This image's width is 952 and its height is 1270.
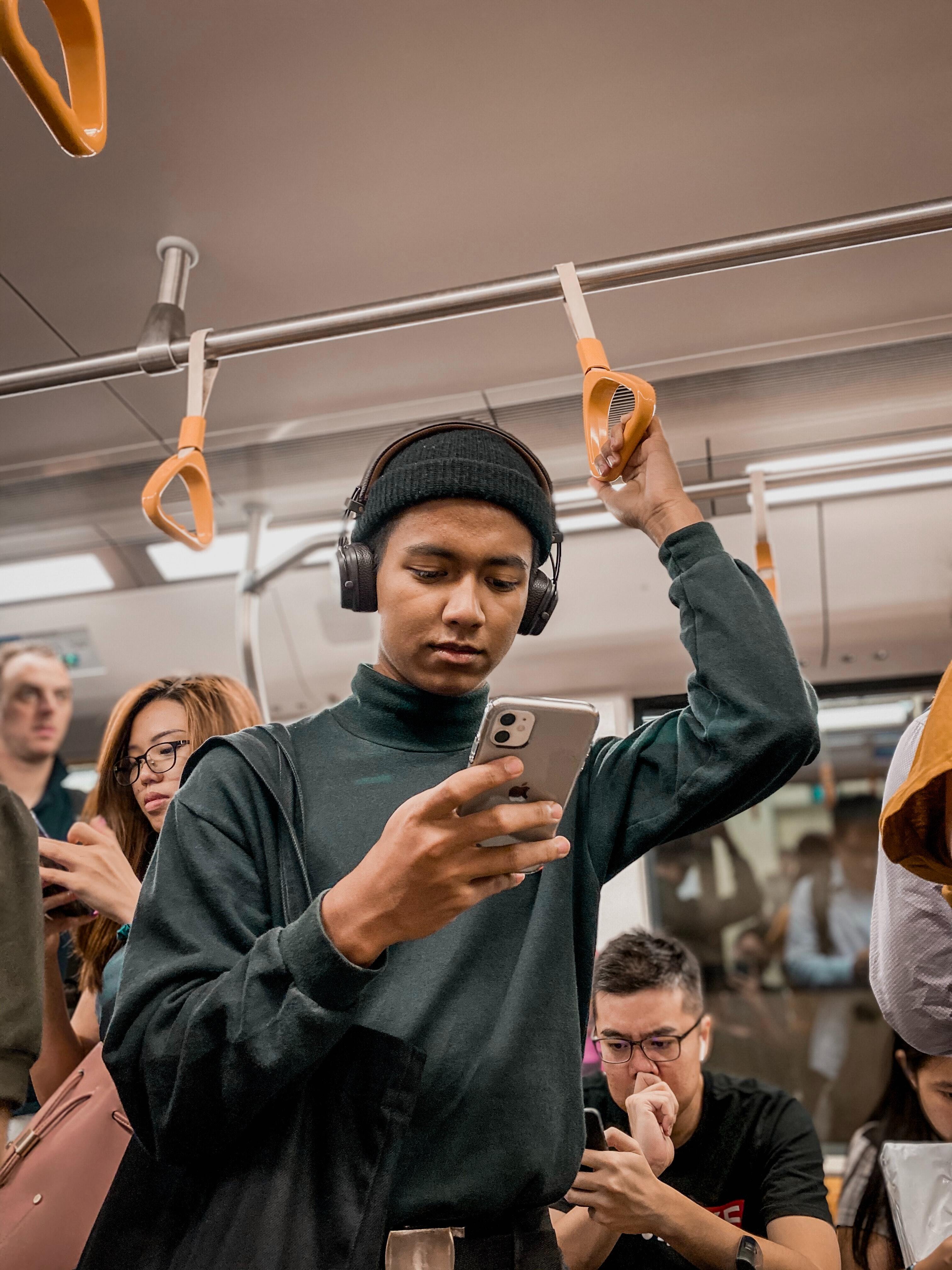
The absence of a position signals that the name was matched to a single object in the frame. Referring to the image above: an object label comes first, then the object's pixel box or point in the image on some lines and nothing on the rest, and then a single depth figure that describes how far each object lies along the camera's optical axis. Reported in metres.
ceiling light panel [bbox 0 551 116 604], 3.69
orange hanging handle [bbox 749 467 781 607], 2.16
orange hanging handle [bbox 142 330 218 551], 1.68
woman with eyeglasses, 2.03
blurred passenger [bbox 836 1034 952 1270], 2.13
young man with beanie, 0.97
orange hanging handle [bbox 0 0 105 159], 1.16
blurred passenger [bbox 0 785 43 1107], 1.40
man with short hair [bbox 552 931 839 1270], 1.62
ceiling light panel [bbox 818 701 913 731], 2.98
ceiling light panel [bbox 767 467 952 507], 2.69
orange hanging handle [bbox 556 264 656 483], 1.43
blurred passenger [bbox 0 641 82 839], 3.38
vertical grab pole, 2.87
